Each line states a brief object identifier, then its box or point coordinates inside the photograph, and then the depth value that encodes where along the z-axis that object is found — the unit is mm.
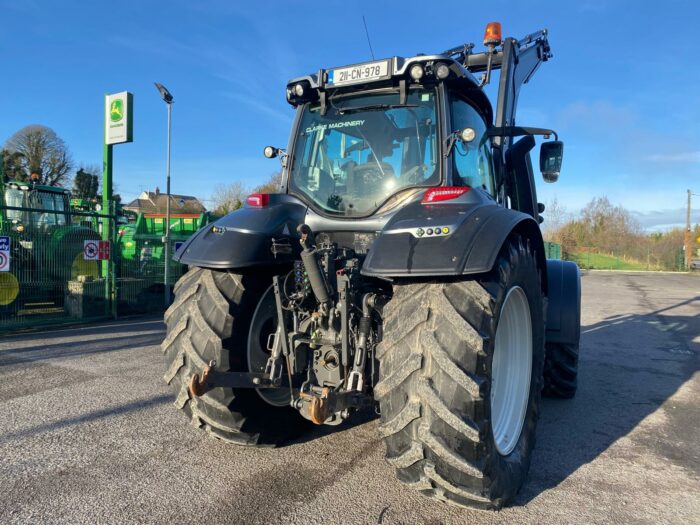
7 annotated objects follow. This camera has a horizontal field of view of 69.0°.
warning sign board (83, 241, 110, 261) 10078
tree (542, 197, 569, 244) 51338
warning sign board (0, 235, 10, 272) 8609
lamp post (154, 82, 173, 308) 11750
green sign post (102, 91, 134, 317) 10539
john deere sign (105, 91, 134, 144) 11031
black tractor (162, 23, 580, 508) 2590
